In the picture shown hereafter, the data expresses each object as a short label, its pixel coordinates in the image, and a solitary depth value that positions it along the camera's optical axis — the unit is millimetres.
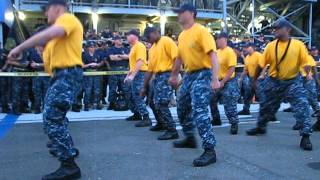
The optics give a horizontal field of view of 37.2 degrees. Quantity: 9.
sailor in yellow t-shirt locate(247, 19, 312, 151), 7035
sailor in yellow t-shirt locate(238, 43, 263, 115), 11406
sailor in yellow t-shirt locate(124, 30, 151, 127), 8867
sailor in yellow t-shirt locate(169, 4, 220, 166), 5902
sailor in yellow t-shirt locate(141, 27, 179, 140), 7785
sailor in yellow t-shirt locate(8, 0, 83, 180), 5062
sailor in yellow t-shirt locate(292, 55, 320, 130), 9078
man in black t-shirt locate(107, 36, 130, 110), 11969
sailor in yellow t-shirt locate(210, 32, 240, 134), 8398
